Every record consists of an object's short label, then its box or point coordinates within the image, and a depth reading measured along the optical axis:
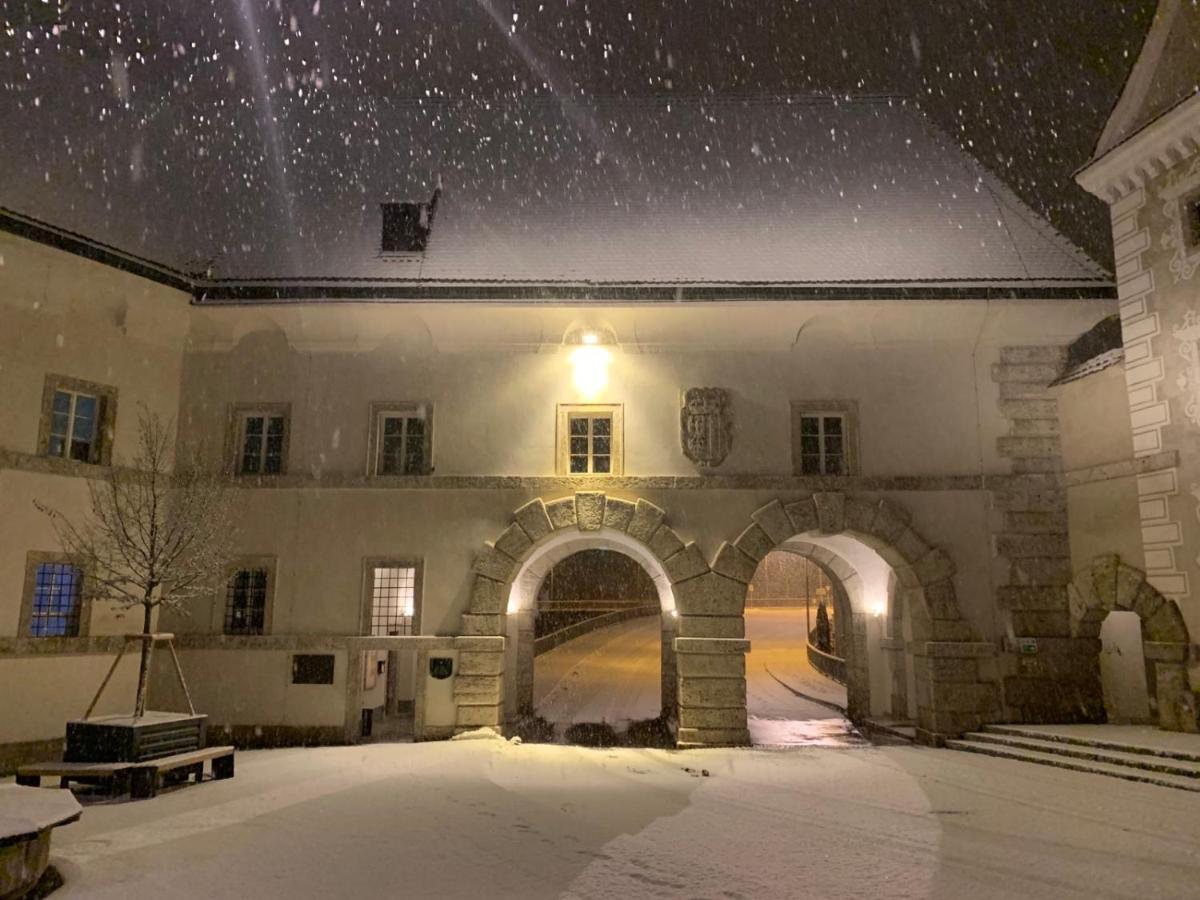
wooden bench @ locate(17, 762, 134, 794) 10.52
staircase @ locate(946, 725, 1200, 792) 11.59
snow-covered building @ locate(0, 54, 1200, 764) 15.41
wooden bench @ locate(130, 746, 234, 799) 10.70
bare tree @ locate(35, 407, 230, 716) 12.66
